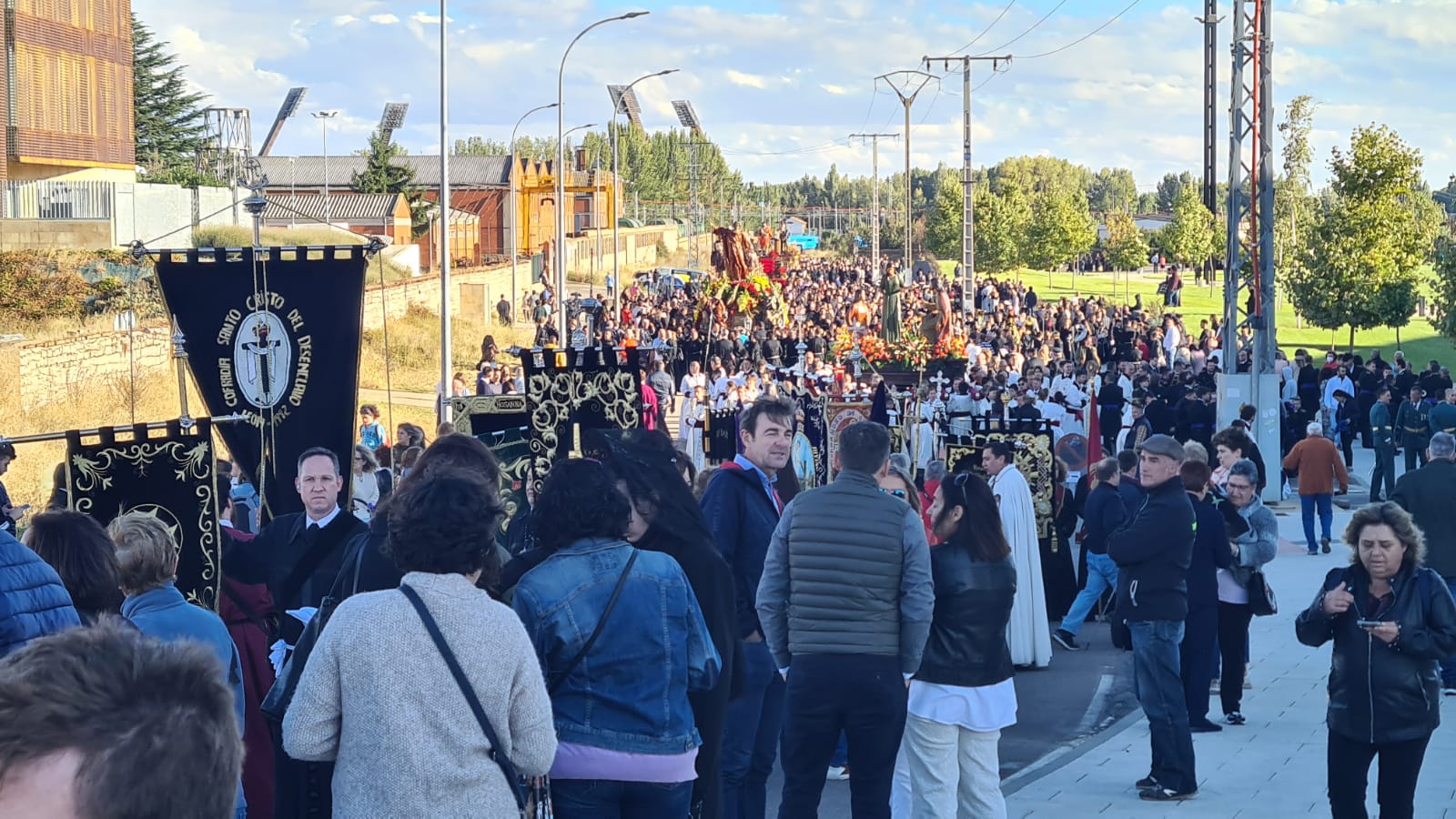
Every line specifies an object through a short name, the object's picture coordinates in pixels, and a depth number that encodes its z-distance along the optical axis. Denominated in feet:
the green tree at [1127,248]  279.69
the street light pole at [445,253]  73.51
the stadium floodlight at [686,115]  307.46
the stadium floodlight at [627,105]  158.92
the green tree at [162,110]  235.40
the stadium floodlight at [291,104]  266.57
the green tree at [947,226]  316.81
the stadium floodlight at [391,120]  276.55
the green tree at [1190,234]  263.29
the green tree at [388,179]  242.37
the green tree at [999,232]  280.72
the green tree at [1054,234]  274.36
